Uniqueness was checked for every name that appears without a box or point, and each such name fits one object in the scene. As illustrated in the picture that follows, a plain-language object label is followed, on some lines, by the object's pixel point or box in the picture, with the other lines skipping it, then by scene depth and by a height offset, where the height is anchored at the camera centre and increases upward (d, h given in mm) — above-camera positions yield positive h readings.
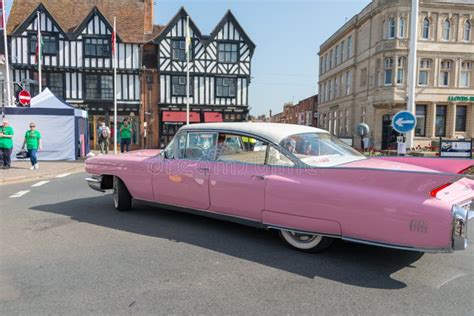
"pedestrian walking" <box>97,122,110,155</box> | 17141 -176
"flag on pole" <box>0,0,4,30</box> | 15934 +5323
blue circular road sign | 9547 +435
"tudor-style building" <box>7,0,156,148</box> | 24953 +5486
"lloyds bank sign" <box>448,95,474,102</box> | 29016 +3315
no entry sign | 13914 +1371
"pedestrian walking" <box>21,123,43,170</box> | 11164 -372
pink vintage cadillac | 3240 -592
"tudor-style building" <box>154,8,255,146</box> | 27000 +4844
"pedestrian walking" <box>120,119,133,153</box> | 16141 -102
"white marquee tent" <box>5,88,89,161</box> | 13805 +321
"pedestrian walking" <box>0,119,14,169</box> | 11250 -389
